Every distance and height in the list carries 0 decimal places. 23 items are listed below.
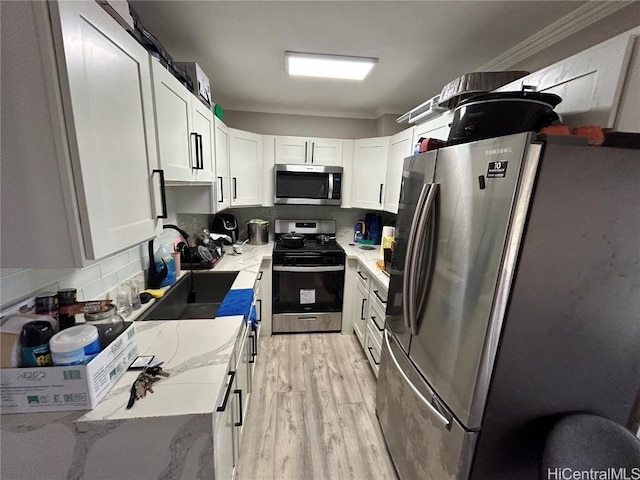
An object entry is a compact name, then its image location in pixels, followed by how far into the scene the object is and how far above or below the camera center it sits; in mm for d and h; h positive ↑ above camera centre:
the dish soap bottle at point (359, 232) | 3158 -564
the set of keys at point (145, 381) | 798 -658
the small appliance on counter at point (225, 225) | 2854 -503
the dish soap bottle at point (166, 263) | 1619 -540
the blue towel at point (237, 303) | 1378 -695
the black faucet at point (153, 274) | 1576 -586
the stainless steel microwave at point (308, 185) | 2771 -33
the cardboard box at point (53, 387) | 694 -584
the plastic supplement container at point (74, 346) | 696 -464
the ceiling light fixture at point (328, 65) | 1716 +807
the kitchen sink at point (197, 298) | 1535 -812
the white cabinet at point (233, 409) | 916 -1006
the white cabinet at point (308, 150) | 2785 +335
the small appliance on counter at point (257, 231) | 2924 -564
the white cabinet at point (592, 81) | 812 +393
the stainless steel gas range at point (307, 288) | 2645 -1070
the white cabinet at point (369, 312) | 2039 -1105
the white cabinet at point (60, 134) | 601 +91
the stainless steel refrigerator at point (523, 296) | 770 -340
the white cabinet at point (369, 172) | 2717 +135
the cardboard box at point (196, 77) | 1609 +624
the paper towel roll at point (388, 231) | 2585 -442
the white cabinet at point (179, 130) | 1130 +243
